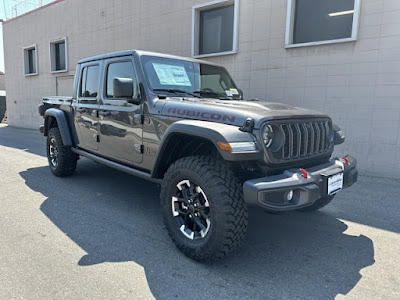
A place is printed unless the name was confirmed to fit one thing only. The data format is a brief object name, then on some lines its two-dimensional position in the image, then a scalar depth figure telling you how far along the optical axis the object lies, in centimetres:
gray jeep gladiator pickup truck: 261
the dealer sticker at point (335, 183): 286
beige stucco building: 594
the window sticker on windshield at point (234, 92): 439
